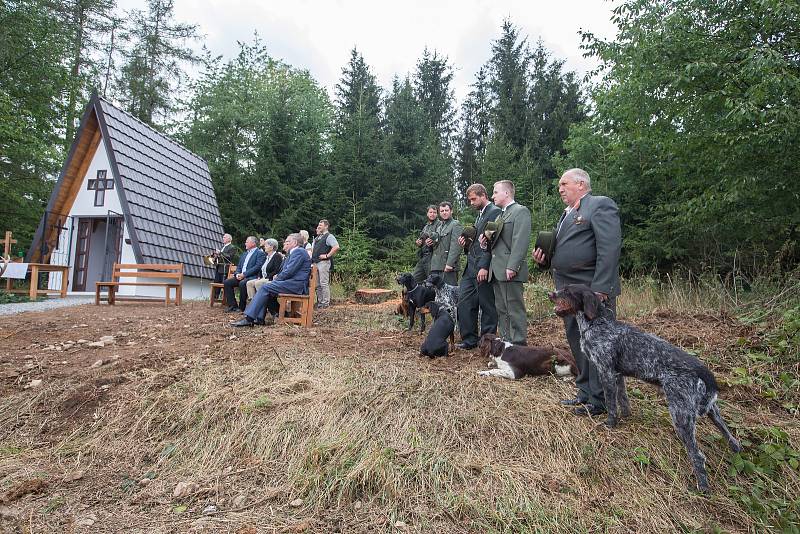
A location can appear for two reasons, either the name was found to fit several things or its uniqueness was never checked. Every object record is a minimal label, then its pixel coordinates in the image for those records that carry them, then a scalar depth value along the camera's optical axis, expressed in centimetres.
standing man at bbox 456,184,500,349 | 584
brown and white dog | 455
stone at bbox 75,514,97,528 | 267
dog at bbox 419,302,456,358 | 545
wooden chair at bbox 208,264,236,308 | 1052
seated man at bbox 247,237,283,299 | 920
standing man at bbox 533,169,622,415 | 359
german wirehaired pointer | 287
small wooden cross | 1218
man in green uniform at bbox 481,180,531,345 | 496
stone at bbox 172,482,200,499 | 300
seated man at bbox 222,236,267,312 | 947
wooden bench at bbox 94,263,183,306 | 1107
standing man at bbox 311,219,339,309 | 1063
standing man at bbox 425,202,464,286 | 688
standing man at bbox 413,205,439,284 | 779
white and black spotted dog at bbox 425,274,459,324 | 675
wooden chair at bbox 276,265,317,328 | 797
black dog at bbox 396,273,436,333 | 676
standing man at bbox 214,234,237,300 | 1098
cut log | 1181
